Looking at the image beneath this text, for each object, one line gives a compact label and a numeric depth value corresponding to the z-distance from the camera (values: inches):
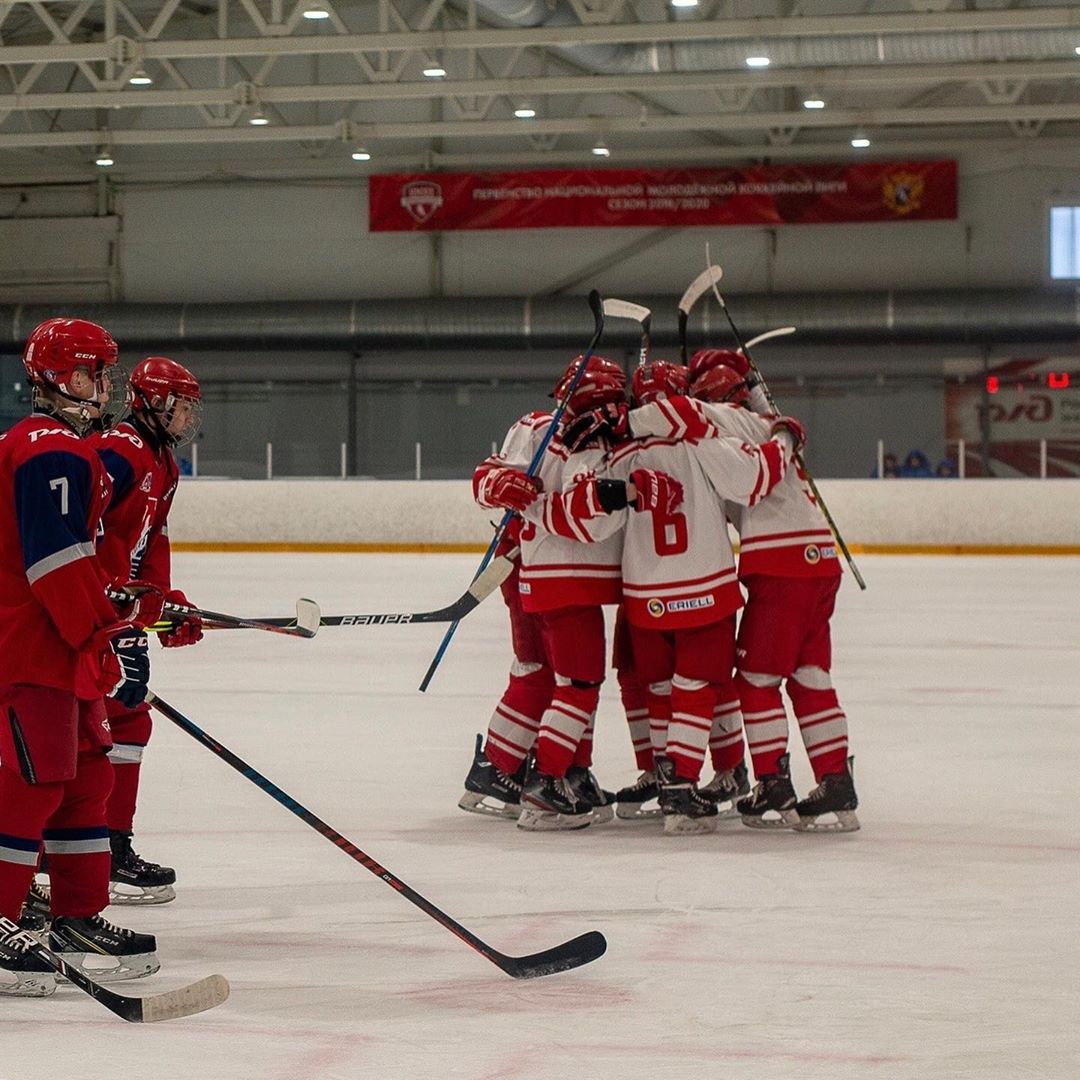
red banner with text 1386.6
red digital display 1364.4
